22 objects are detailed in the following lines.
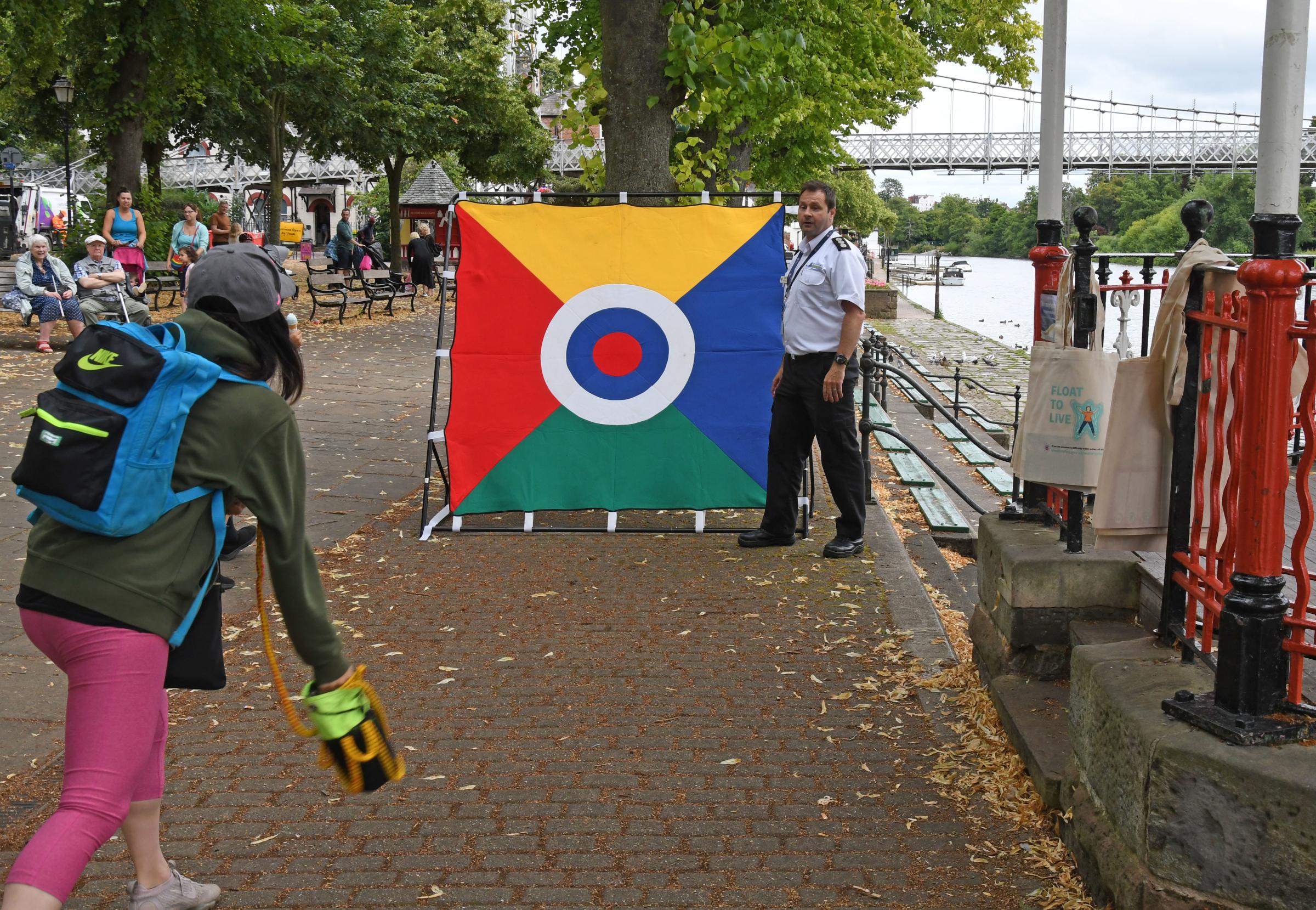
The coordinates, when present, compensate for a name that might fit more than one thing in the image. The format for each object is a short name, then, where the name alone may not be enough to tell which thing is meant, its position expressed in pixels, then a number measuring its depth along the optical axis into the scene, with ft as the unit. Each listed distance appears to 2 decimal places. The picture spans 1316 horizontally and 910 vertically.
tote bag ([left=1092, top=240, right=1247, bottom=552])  12.21
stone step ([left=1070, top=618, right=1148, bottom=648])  14.02
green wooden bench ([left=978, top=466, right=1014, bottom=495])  36.73
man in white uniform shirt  22.75
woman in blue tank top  58.39
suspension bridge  214.28
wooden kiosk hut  164.66
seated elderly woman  52.90
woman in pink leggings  8.92
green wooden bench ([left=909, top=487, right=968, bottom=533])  29.94
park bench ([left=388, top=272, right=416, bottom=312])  87.04
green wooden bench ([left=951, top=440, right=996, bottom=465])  42.34
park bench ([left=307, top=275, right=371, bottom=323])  74.54
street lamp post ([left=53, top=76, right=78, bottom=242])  78.69
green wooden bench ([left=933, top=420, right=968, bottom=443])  47.52
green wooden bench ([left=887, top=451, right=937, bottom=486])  35.42
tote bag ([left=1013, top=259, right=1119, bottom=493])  15.16
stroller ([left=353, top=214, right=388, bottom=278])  111.65
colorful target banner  24.93
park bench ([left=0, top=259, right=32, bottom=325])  70.38
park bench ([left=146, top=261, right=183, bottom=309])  69.82
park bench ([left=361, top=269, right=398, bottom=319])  79.30
